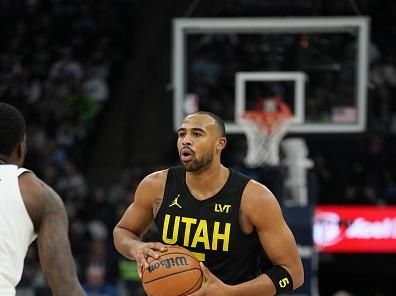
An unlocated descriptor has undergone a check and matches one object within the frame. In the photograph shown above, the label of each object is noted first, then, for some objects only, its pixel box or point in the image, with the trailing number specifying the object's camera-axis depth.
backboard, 20.15
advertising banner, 25.98
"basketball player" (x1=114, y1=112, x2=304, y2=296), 9.12
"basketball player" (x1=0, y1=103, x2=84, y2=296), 7.68
